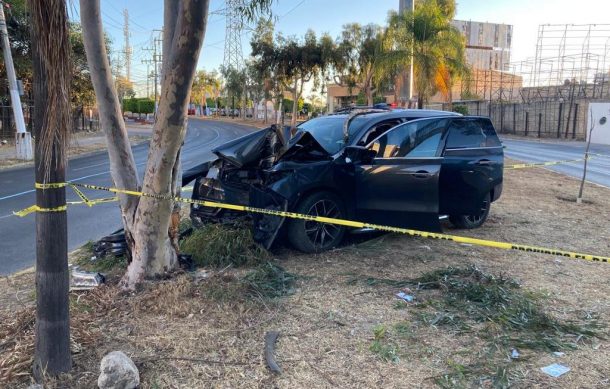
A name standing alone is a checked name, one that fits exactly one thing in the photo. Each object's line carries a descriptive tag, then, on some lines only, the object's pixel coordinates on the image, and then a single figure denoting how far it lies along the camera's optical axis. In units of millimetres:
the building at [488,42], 90438
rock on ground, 3230
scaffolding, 36875
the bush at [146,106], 88488
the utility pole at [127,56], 95450
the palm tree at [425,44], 24891
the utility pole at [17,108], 18031
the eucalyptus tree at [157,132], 4293
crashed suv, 5992
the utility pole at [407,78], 21000
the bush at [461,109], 41344
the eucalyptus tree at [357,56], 40219
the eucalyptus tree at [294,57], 41125
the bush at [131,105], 91500
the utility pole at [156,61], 61888
